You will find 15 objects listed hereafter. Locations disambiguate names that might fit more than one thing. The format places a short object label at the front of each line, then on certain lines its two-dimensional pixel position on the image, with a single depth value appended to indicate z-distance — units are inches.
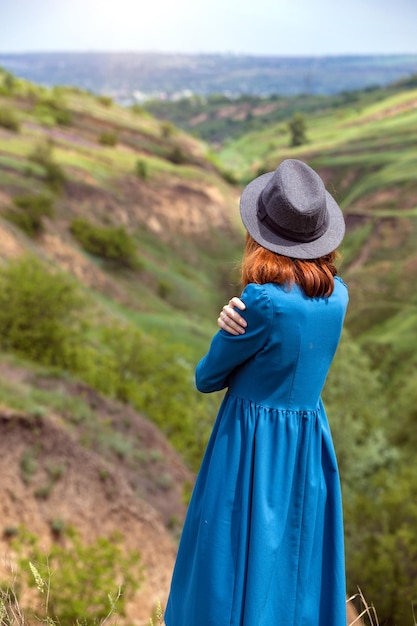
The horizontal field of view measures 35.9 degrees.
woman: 99.7
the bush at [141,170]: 2034.9
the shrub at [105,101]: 2812.3
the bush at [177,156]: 2375.7
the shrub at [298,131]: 3927.2
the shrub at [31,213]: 1230.3
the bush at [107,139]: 2183.8
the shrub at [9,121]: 1785.2
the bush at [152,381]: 685.9
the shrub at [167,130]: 2604.8
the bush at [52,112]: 2088.8
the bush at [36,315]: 655.1
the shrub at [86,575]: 269.7
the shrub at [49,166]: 1579.5
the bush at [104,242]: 1457.9
